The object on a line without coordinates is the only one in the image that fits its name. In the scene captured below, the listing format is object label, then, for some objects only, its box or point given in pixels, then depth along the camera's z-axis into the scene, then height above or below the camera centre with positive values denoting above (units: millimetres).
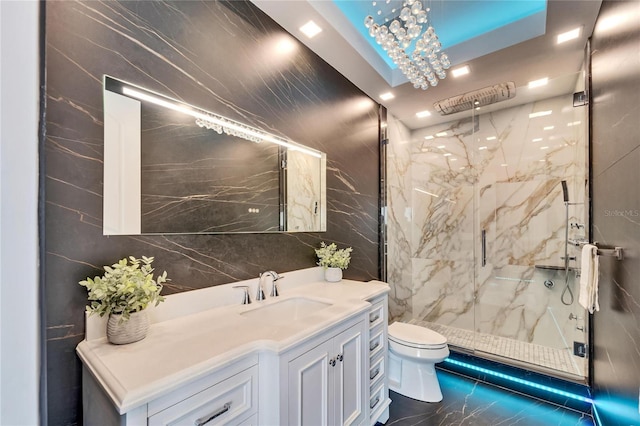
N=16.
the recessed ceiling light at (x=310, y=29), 1946 +1285
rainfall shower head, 2705 +1154
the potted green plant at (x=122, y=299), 1023 -307
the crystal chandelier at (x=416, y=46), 1704 +1090
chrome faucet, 1705 -397
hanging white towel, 1568 -376
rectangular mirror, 1207 +231
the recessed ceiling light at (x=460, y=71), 2439 +1233
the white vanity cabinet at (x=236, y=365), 836 -531
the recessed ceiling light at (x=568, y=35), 1981 +1252
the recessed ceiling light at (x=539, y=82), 2600 +1201
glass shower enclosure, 2689 -180
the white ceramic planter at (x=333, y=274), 2189 -460
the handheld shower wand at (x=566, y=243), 2752 -293
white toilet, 2178 -1187
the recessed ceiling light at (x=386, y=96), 2898 +1208
